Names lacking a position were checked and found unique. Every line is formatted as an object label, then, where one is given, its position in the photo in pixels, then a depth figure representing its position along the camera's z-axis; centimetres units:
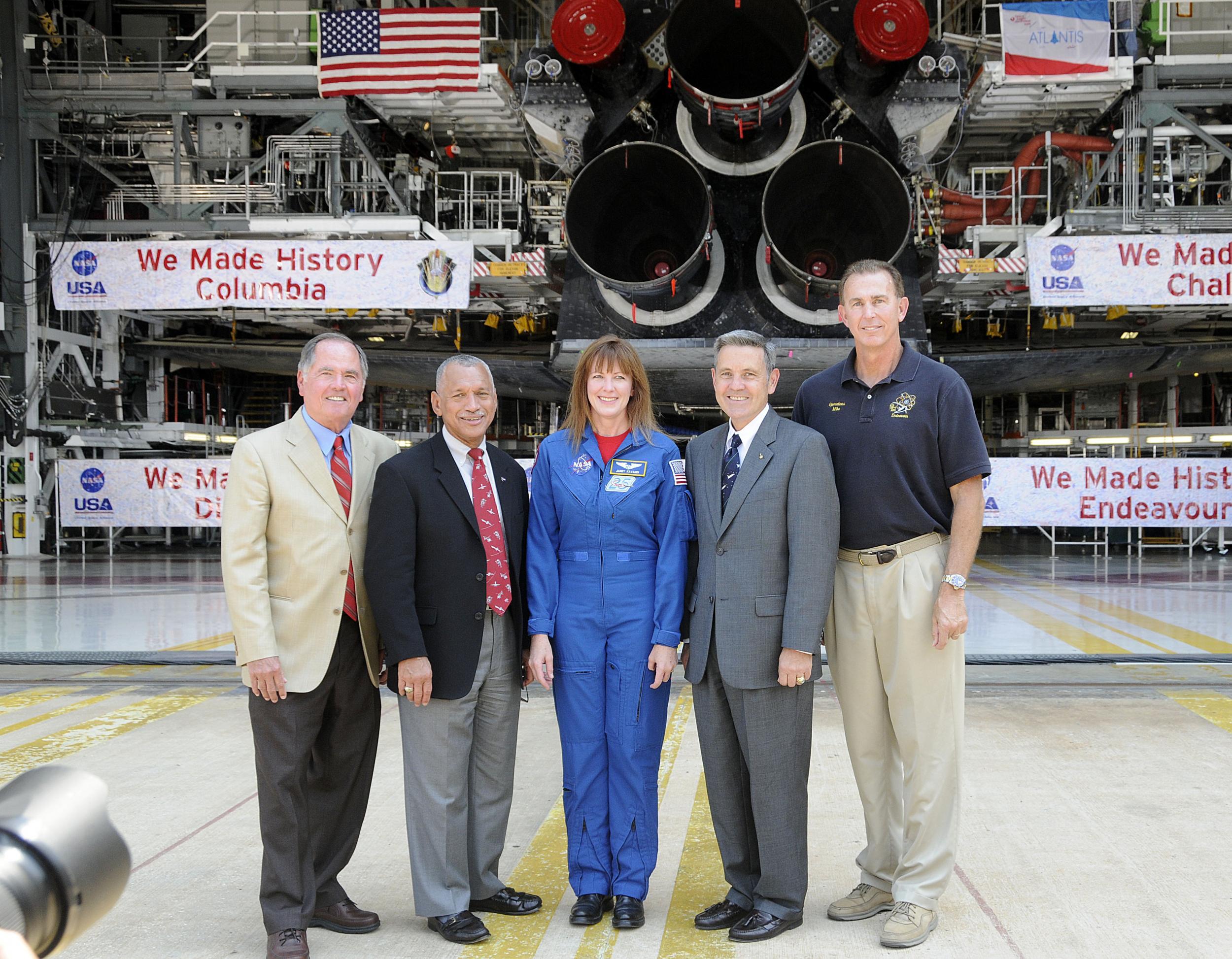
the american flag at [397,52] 1243
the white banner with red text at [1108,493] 1280
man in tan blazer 296
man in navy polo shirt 311
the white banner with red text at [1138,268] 1095
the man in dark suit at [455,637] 305
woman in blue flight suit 315
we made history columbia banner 1186
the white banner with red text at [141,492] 1396
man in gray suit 305
